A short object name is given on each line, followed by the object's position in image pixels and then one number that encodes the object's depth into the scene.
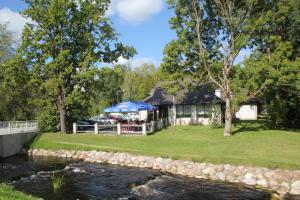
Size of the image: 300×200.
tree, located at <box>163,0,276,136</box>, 30.69
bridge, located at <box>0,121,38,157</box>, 28.56
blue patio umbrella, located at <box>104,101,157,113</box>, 34.41
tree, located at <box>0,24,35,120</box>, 43.03
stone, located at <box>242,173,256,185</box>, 18.50
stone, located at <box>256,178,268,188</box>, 18.05
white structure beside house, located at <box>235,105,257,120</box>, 55.97
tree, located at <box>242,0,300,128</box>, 30.39
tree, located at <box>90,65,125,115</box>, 80.76
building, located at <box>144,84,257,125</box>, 41.81
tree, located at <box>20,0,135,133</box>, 34.06
